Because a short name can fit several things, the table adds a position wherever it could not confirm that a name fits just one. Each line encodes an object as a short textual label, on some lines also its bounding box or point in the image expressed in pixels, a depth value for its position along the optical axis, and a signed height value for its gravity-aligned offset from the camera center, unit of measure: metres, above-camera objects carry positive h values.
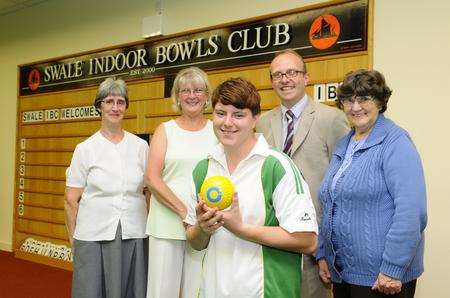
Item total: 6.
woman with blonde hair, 2.35 -0.19
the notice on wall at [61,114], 5.49 +0.50
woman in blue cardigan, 1.68 -0.19
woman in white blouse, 2.53 -0.34
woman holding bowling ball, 1.44 -0.21
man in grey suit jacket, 2.19 +0.14
